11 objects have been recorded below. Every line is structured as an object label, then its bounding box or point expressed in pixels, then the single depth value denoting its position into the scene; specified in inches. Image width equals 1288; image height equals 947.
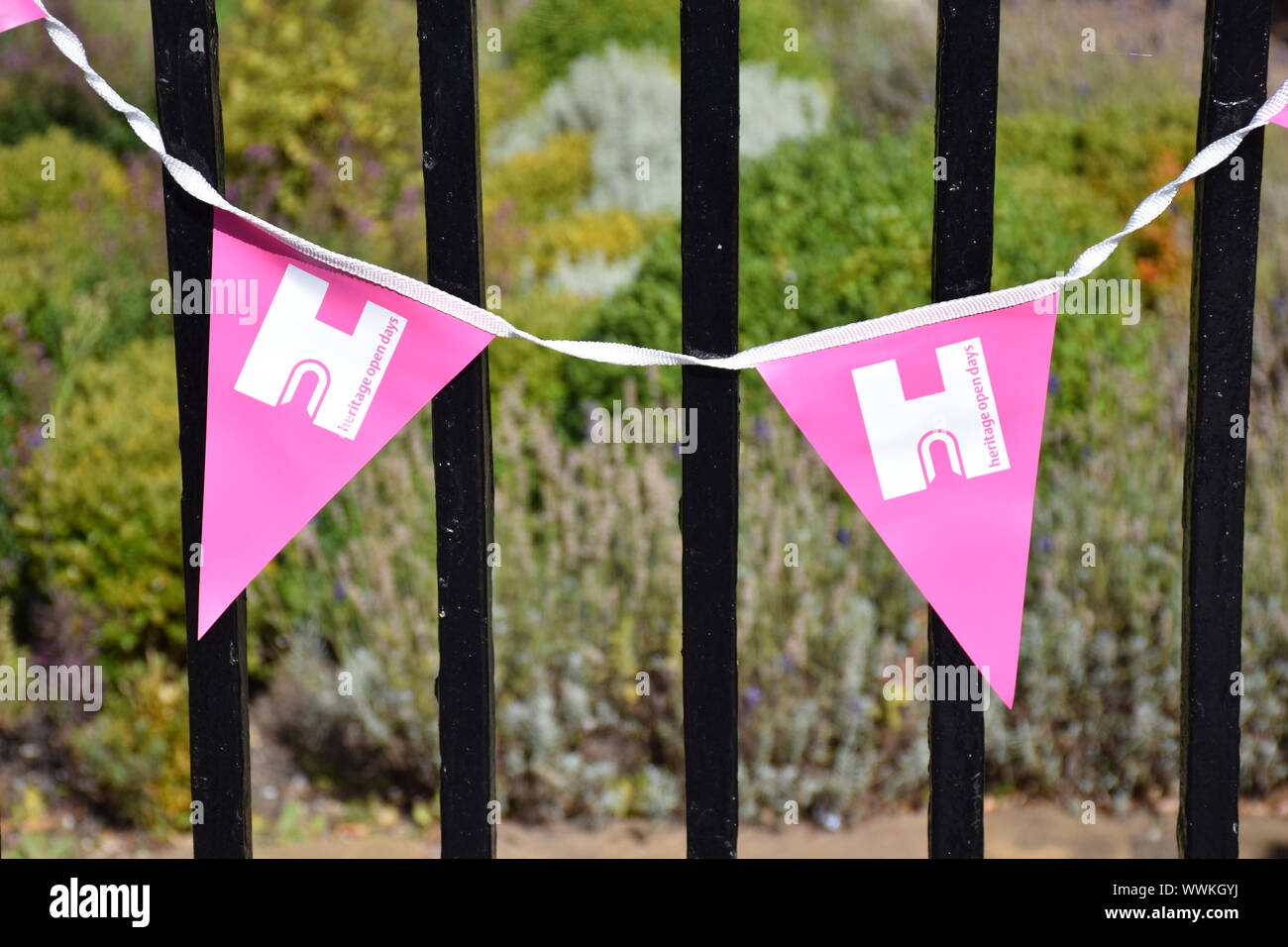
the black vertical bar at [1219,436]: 88.4
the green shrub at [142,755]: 117.0
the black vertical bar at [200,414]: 89.0
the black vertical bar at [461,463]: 88.5
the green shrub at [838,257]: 142.8
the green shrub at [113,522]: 124.5
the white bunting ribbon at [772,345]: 88.2
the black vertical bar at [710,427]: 88.1
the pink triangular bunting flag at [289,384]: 89.3
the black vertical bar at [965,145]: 88.0
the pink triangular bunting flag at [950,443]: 89.1
